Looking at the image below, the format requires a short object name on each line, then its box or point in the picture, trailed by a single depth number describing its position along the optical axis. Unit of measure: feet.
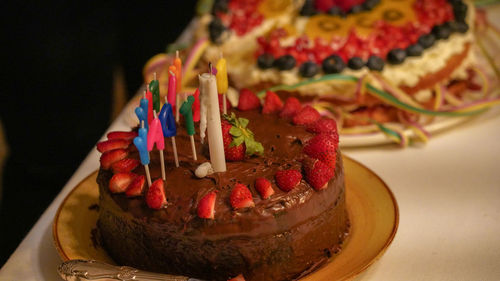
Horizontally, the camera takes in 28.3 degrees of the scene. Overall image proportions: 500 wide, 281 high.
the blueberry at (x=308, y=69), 4.01
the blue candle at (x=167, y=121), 2.95
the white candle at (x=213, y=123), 2.83
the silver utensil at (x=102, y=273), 2.83
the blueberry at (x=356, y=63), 4.01
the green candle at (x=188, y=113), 2.94
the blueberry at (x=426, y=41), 4.14
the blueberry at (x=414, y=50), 4.09
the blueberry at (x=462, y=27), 4.28
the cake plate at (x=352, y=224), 2.97
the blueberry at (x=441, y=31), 4.20
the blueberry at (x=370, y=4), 4.35
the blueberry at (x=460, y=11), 4.33
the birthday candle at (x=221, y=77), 3.07
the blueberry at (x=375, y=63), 4.02
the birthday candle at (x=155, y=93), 3.11
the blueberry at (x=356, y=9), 4.35
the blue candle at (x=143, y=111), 2.88
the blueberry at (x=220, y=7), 4.57
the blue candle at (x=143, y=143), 2.84
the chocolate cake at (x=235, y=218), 2.88
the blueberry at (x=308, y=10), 4.38
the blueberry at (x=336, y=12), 4.34
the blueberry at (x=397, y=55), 4.04
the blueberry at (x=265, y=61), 4.10
